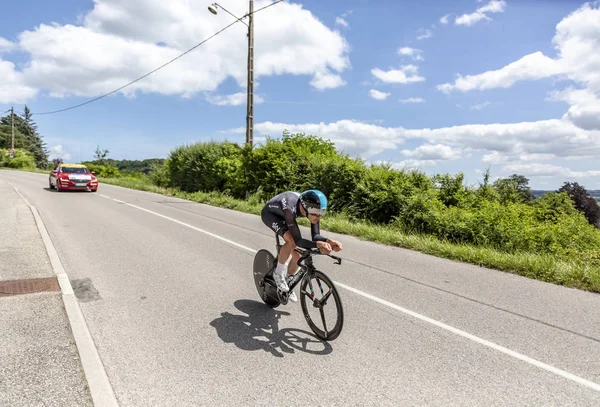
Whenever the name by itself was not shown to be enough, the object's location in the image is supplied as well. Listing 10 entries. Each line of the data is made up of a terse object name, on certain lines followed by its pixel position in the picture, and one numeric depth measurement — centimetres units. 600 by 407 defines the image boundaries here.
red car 2219
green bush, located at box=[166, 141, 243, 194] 2212
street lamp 1922
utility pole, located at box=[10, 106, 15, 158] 6357
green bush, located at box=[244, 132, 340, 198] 1678
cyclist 402
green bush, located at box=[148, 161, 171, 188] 3010
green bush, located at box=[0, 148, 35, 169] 6638
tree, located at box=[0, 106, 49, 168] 11694
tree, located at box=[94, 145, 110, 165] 6519
